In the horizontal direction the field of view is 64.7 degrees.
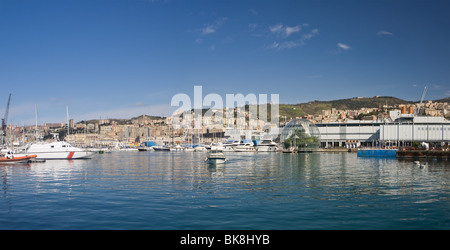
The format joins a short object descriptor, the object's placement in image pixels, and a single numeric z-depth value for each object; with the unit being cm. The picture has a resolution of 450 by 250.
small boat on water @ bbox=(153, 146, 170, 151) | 16876
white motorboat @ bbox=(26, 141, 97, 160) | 6917
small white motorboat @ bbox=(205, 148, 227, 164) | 5293
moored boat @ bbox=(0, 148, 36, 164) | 6009
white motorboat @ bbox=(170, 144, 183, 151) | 16735
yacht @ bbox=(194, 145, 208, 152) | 14950
